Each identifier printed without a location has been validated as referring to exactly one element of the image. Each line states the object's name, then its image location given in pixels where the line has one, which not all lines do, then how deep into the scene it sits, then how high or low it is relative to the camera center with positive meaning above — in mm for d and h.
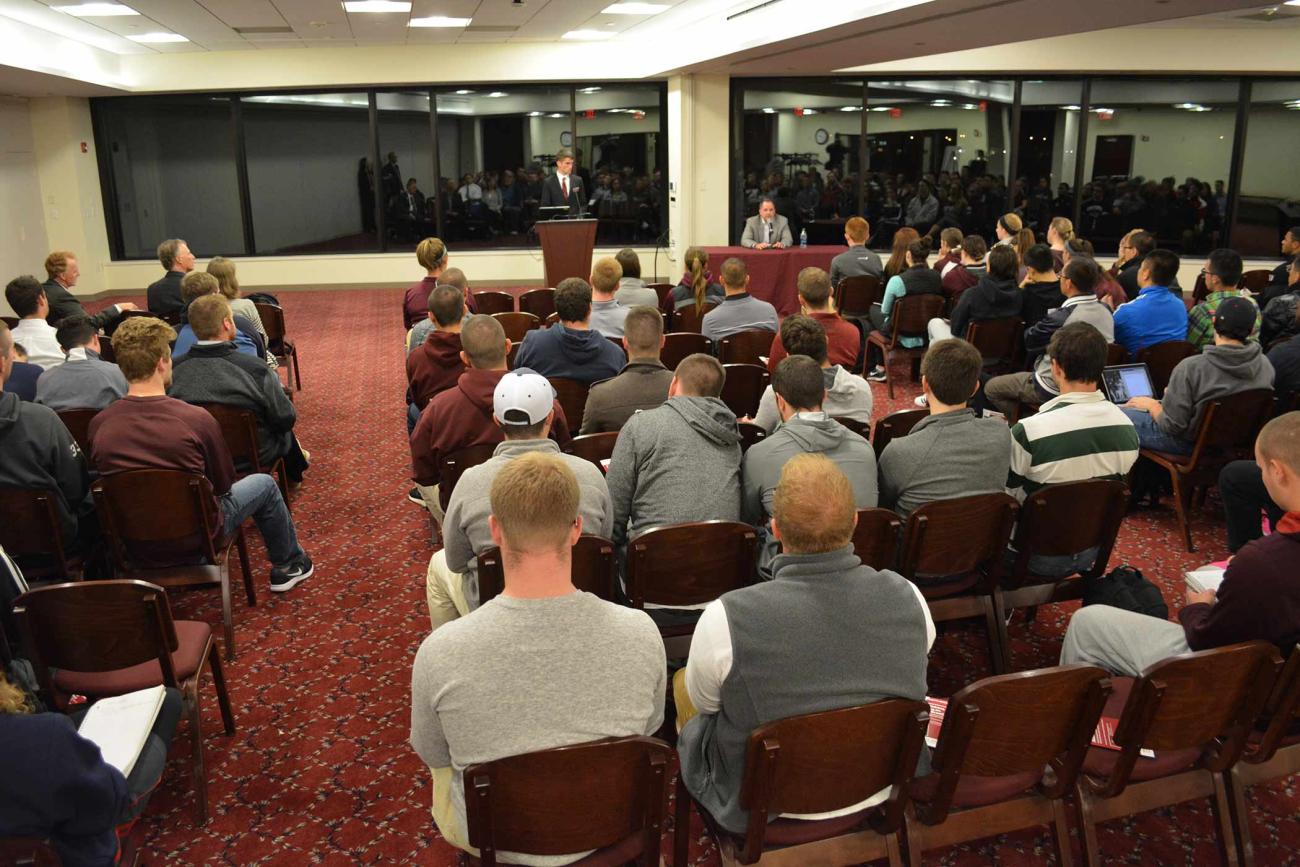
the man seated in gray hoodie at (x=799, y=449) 3309 -853
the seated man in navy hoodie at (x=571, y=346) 5145 -776
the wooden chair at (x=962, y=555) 3293 -1243
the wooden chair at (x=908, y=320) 7887 -989
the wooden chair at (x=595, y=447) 3980 -1009
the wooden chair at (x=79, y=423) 4566 -1033
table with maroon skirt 11516 -813
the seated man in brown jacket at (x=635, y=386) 4395 -839
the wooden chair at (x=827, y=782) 2055 -1281
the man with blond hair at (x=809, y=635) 2105 -948
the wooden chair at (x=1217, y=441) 4770 -1221
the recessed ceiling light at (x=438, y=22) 11211 +2087
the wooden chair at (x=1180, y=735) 2318 -1348
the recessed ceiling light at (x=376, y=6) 9739 +1985
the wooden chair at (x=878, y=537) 3154 -1110
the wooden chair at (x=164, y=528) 3664 -1254
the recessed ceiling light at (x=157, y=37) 11781 +2018
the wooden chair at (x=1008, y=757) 2201 -1326
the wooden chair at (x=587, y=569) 2928 -1121
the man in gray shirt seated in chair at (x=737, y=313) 6562 -767
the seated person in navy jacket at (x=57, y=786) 2010 -1229
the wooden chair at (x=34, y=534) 3566 -1229
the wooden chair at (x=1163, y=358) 5770 -957
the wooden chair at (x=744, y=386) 5434 -1046
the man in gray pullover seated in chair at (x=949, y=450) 3463 -899
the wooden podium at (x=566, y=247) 10969 -529
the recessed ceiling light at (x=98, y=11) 9562 +1929
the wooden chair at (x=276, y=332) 7699 -1033
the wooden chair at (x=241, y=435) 4680 -1125
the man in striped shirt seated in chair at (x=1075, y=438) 3682 -911
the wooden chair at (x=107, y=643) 2748 -1272
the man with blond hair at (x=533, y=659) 1969 -937
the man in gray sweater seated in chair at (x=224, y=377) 4758 -859
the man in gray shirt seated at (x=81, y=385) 4801 -902
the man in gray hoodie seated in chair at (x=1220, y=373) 4746 -870
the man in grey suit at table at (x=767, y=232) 12000 -403
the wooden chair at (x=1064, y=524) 3441 -1173
